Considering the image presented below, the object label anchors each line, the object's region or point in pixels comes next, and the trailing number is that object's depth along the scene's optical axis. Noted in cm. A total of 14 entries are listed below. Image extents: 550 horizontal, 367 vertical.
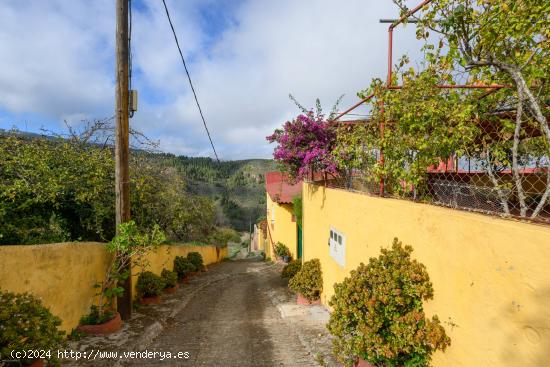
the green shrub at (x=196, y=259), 1605
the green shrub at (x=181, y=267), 1349
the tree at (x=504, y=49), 348
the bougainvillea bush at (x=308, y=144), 808
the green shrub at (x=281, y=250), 1925
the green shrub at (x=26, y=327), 385
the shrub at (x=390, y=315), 369
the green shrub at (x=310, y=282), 841
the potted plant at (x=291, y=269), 1148
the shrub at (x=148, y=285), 910
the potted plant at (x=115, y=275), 646
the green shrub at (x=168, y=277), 1095
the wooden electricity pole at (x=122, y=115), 701
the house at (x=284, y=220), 1786
